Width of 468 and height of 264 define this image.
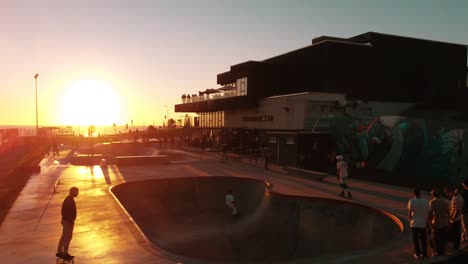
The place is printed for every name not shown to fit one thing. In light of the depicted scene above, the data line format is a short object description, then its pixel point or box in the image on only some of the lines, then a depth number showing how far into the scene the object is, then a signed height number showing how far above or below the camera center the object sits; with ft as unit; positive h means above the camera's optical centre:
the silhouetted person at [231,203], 58.59 -13.41
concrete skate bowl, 42.75 -14.76
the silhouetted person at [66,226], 29.09 -8.46
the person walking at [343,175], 53.30 -8.02
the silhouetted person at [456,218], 27.55 -7.88
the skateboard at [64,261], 29.00 -11.41
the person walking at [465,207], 30.28 -8.24
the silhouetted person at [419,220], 27.02 -7.77
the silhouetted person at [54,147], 124.93 -7.25
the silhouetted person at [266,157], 87.86 -8.29
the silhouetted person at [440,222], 27.09 -7.97
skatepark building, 104.42 +14.42
